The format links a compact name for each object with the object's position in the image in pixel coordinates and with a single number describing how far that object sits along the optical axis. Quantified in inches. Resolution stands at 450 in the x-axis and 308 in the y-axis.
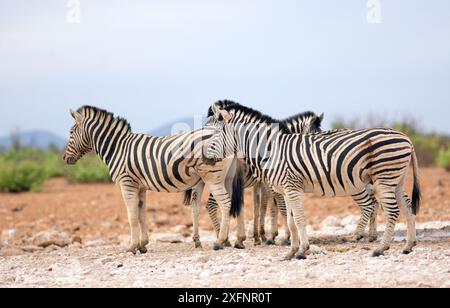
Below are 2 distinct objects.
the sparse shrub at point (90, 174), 1026.7
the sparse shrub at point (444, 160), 997.8
